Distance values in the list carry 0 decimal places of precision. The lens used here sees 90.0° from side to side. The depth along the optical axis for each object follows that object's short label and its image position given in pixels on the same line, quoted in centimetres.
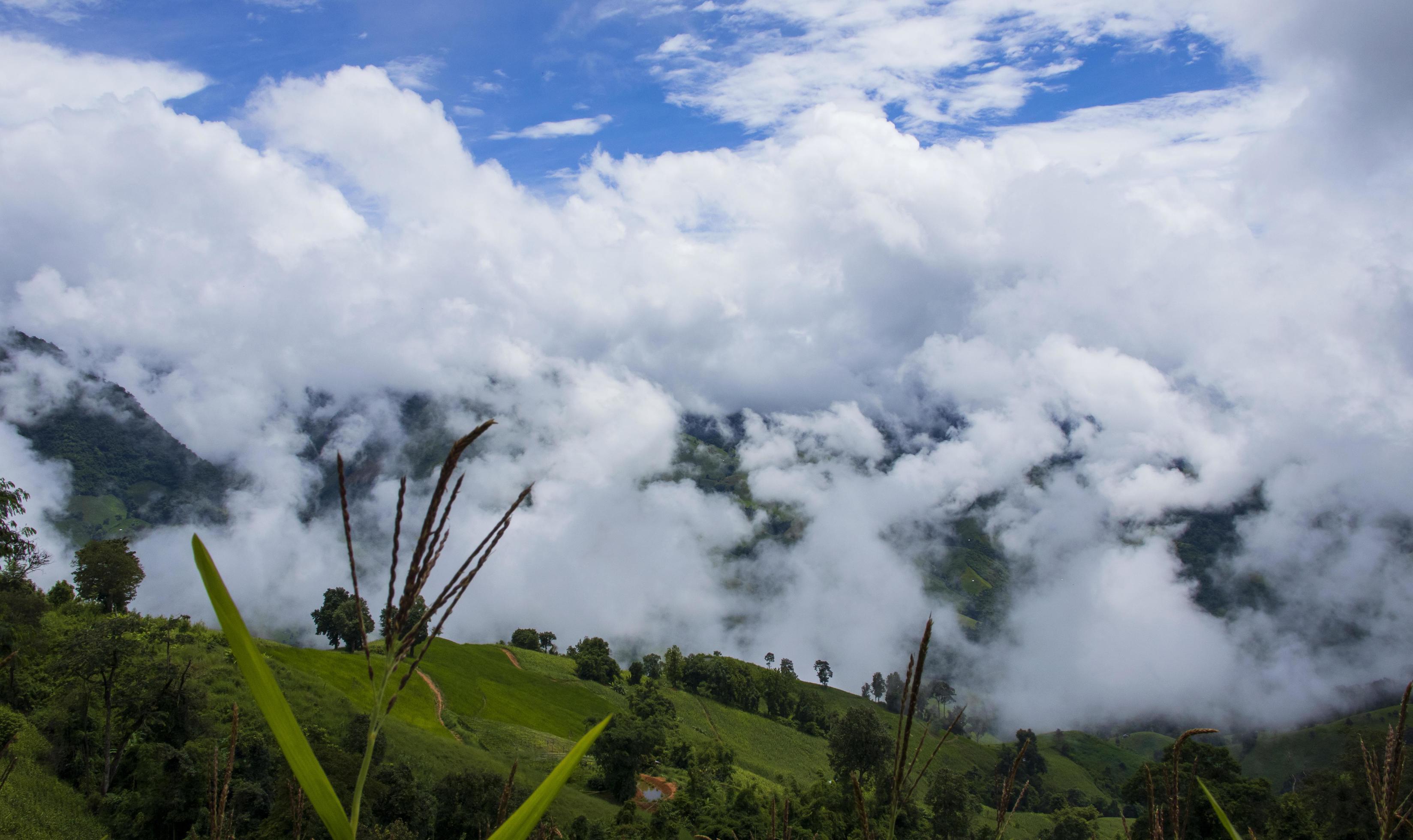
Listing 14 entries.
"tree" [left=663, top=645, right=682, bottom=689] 14050
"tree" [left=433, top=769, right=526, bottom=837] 3256
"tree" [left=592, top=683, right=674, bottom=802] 5534
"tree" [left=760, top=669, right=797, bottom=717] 14038
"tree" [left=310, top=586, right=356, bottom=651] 8619
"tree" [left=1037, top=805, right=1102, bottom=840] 7456
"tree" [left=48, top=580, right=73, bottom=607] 4803
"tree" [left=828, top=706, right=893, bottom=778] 6662
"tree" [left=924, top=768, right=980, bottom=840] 6009
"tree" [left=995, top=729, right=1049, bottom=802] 12988
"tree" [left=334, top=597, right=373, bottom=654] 7556
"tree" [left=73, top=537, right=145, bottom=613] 4853
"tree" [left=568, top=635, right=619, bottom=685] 12450
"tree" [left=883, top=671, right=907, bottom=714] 18275
